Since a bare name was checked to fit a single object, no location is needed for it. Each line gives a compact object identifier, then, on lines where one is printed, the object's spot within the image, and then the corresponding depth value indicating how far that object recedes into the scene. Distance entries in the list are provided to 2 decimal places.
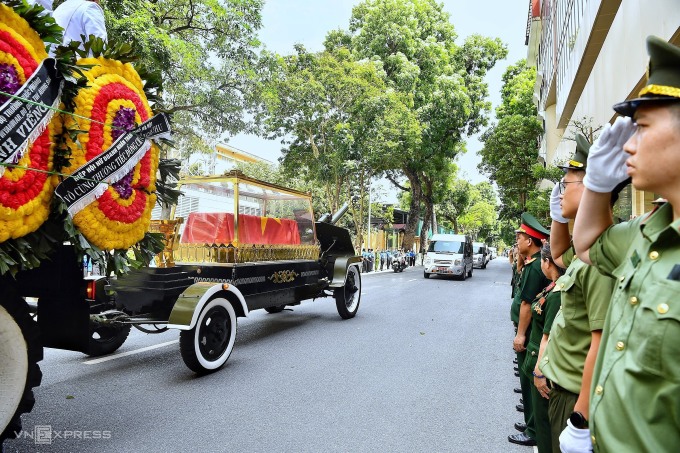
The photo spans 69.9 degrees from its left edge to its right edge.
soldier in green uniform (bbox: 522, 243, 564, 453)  2.52
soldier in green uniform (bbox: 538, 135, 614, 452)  1.87
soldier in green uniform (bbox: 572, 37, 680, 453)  1.10
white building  6.21
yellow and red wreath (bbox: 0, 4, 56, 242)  2.37
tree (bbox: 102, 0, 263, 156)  10.89
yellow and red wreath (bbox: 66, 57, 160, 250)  2.87
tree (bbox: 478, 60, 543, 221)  20.72
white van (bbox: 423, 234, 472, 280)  19.83
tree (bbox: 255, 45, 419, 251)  19.02
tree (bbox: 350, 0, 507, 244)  24.50
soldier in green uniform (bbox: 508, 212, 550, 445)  3.64
